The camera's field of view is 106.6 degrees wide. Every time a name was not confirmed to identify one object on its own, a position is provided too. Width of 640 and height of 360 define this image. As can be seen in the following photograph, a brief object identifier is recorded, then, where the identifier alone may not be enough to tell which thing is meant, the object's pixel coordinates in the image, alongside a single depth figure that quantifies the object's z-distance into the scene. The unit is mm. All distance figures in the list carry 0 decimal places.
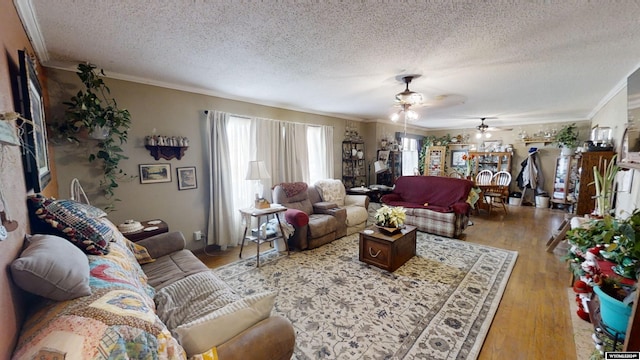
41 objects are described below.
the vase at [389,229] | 2951
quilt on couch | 697
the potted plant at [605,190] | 2703
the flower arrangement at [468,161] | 6230
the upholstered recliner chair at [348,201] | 4203
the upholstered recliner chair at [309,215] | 3438
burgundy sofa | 3979
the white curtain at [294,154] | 4355
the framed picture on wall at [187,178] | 3229
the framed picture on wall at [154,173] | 2920
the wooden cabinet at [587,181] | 3775
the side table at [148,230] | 2412
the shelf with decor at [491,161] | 6887
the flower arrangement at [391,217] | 2980
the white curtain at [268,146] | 3907
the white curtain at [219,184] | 3420
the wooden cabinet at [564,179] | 5596
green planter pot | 1436
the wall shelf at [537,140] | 6309
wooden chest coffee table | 2787
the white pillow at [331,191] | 4457
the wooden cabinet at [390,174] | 6254
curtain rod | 3375
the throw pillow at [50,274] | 811
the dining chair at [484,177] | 6568
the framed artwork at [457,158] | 7831
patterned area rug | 1764
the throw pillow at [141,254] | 2101
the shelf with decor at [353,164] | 5715
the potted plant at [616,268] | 1400
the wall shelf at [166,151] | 2961
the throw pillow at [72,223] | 1219
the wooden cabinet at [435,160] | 7588
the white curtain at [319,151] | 4988
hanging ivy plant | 2299
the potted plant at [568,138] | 5703
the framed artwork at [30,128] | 1346
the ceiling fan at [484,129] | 6003
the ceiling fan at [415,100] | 2803
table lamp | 3320
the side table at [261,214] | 3096
